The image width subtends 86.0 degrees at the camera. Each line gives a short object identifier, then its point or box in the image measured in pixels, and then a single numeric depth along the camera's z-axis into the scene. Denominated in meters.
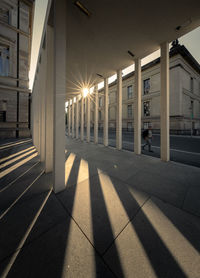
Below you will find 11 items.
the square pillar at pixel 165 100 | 5.26
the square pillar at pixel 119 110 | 7.98
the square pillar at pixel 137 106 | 6.58
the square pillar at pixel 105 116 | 9.29
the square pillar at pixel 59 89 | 2.68
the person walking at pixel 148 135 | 7.24
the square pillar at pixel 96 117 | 10.38
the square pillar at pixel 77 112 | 13.64
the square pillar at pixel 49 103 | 3.67
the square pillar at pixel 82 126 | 12.47
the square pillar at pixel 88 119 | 11.43
